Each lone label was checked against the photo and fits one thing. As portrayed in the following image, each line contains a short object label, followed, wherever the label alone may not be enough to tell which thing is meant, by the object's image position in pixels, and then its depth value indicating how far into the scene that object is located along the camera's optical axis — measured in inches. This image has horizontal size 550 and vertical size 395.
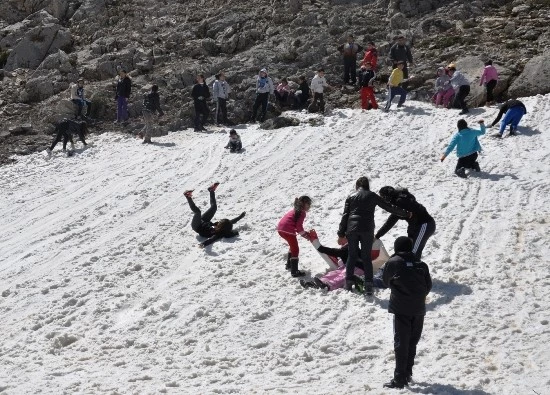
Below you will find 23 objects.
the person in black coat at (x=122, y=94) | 946.7
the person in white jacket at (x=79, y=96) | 949.2
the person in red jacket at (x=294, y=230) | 447.5
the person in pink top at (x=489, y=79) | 823.1
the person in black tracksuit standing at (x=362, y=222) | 403.5
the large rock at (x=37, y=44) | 1177.4
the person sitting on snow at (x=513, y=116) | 705.0
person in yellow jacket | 836.0
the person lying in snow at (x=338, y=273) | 417.7
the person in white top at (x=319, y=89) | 887.1
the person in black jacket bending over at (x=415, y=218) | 412.8
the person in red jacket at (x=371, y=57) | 975.6
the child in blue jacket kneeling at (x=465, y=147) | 613.0
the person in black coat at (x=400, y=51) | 957.2
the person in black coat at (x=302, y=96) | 934.4
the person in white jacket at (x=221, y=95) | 911.0
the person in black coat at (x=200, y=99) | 895.1
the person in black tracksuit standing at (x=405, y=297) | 300.4
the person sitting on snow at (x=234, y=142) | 785.6
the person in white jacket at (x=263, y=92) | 904.9
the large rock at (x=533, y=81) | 820.6
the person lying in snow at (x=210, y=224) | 535.8
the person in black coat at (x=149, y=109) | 864.9
